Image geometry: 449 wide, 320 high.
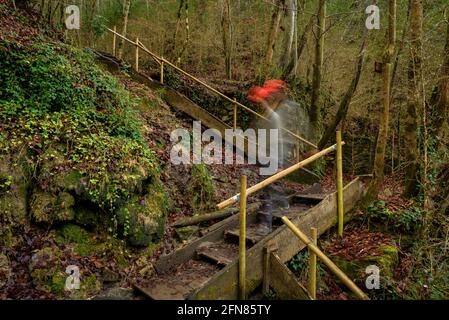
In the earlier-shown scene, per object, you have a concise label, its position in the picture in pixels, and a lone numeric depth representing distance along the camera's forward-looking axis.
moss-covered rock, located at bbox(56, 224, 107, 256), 5.19
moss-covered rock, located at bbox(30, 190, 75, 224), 5.20
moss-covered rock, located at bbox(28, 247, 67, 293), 4.67
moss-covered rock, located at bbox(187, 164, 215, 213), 6.81
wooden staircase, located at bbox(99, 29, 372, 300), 4.61
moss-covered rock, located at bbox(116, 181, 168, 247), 5.49
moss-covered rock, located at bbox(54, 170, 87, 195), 5.38
